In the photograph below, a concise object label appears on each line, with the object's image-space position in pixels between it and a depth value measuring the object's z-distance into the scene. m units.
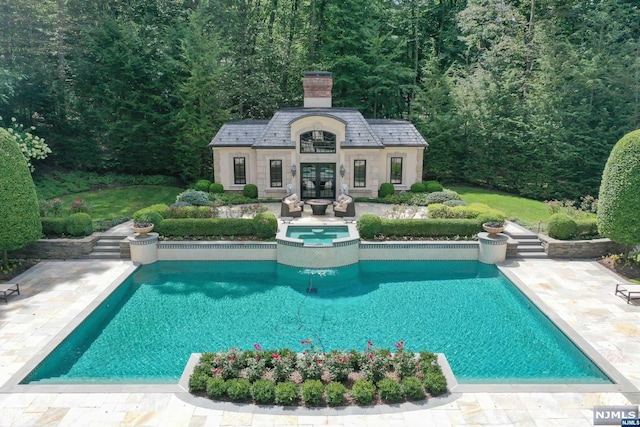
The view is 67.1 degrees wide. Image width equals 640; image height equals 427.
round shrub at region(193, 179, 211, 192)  28.38
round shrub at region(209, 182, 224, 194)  28.02
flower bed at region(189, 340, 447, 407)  10.11
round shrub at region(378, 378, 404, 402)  10.14
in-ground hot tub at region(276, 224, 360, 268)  19.20
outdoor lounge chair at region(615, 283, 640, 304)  15.46
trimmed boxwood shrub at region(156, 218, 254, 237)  20.59
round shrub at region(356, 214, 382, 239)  20.36
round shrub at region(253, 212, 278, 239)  20.30
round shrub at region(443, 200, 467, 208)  24.64
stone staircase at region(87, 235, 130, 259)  20.02
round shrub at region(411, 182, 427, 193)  28.19
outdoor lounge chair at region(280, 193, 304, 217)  23.92
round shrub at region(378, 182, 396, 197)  27.65
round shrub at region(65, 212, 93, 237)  20.41
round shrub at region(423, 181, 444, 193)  28.19
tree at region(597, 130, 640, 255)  17.17
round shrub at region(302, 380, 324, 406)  10.00
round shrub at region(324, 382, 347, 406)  9.98
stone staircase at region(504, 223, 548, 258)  20.28
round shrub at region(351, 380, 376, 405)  10.03
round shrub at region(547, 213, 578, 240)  20.23
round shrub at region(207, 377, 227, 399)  10.25
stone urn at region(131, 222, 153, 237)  19.90
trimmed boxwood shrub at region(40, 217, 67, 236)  20.48
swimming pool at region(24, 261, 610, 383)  12.15
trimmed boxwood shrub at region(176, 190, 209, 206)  25.08
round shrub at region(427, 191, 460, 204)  25.86
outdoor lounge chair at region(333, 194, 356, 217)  23.98
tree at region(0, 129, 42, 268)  17.00
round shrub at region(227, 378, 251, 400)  10.14
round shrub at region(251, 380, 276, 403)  10.09
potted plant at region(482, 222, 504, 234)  19.72
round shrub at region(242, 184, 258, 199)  27.58
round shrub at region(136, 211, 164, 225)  20.48
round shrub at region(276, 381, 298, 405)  10.00
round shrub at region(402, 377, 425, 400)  10.23
